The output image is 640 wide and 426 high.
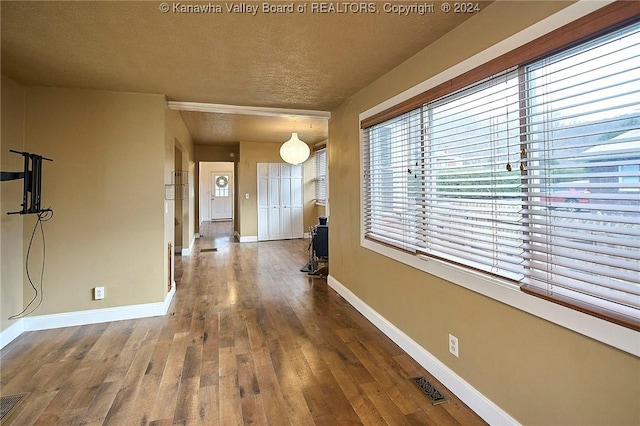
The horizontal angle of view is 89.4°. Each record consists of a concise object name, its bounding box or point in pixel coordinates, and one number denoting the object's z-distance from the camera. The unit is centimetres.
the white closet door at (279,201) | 805
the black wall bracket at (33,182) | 255
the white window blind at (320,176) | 798
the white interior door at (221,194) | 1337
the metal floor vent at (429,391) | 199
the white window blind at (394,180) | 253
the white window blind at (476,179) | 168
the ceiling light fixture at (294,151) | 517
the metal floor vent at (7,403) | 191
